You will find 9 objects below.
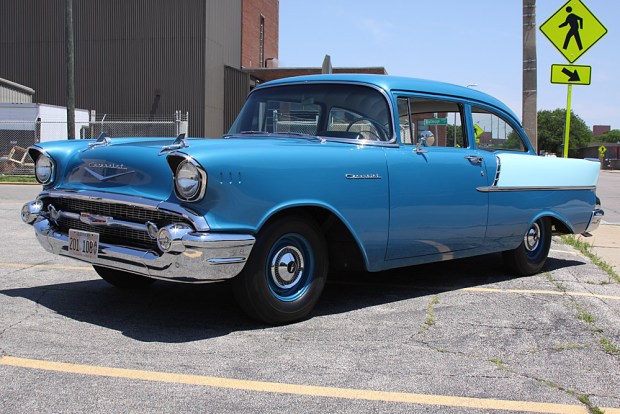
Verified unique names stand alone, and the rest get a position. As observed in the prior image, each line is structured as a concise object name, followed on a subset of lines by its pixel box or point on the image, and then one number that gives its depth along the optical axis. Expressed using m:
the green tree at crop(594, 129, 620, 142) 136.25
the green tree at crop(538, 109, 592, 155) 99.06
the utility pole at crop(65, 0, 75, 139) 17.16
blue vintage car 4.02
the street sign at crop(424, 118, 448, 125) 5.89
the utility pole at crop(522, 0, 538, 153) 11.00
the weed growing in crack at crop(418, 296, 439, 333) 4.64
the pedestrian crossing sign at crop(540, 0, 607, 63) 9.80
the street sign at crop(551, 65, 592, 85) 9.77
